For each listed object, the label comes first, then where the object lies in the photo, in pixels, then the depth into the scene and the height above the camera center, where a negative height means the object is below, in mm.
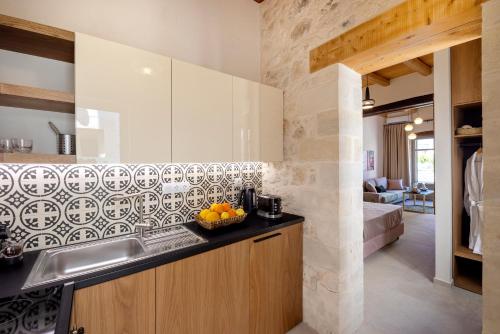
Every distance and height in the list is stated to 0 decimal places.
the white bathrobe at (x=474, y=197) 2125 -327
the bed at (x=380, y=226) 2988 -913
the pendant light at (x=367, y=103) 3847 +1117
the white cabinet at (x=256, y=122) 1697 +377
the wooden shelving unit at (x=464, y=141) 2119 +264
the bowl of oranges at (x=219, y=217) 1522 -368
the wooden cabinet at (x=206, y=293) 1162 -748
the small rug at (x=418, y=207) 5714 -1165
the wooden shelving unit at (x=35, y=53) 1000 +668
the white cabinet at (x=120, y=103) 1113 +365
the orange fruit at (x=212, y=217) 1526 -358
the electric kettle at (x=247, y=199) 1996 -304
